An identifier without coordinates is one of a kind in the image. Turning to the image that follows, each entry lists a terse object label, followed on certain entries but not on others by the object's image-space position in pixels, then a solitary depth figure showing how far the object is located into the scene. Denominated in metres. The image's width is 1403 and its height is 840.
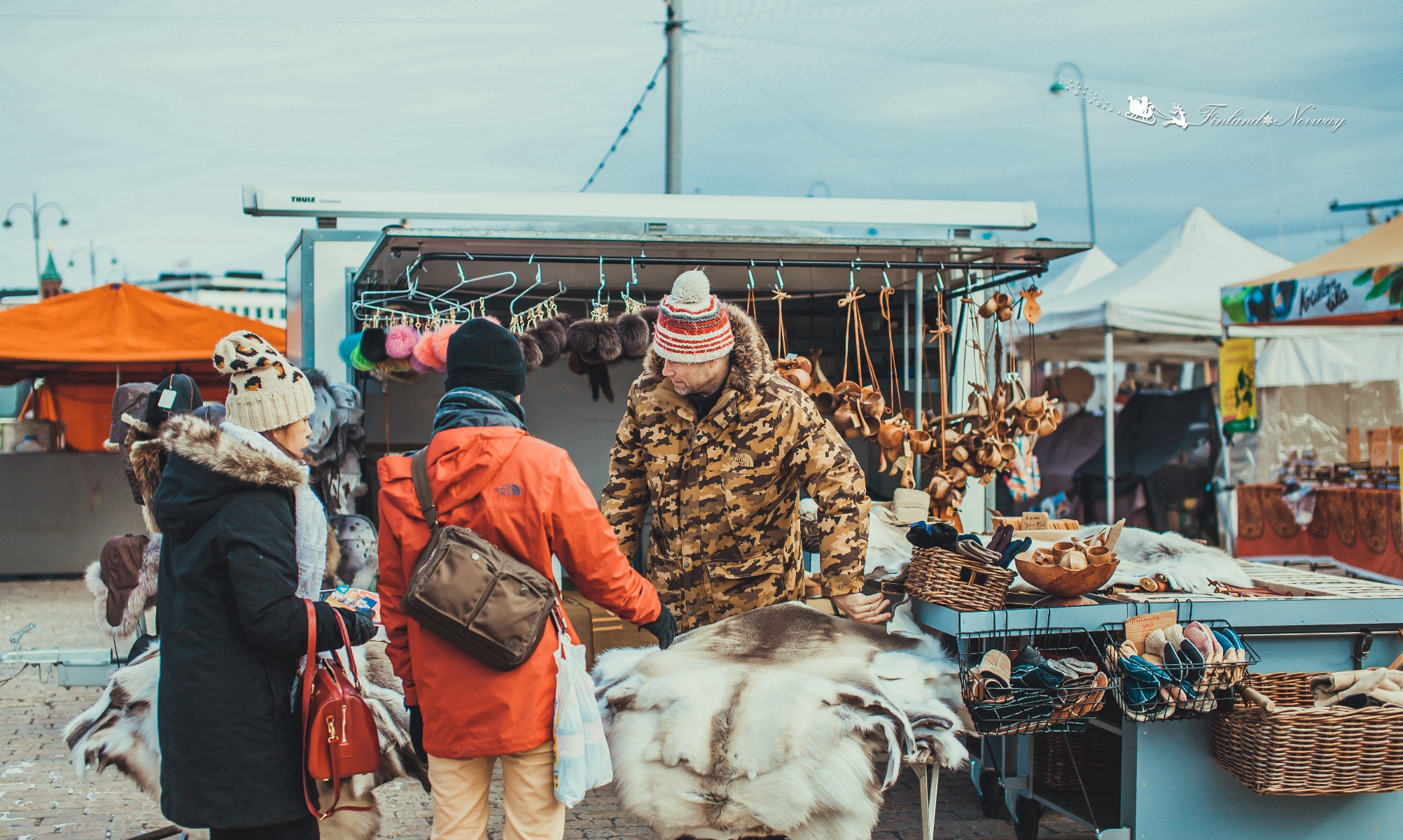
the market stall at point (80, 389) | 9.16
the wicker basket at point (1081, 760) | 3.56
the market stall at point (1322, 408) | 7.30
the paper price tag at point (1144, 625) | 2.94
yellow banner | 8.84
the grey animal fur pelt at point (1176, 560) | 3.41
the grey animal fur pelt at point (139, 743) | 2.81
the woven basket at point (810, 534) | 4.24
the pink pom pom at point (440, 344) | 4.79
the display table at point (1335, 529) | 7.72
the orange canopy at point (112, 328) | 8.98
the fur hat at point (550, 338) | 4.98
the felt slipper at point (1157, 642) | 2.88
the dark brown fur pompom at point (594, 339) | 5.03
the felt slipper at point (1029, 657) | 2.82
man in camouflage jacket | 2.93
